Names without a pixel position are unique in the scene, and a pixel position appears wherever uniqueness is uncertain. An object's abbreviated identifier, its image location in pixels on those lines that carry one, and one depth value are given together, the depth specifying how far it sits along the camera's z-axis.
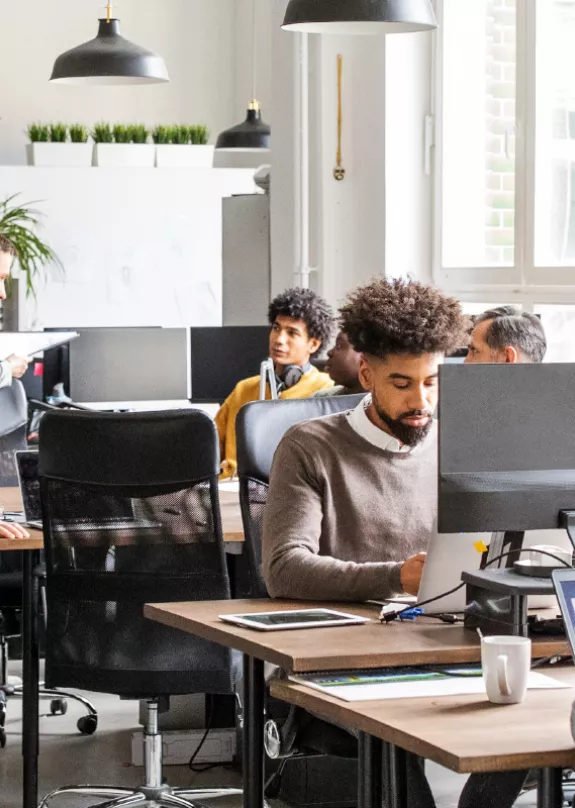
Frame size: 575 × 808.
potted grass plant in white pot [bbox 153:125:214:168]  10.02
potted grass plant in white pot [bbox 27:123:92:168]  10.05
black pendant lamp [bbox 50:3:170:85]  6.10
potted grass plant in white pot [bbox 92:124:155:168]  9.91
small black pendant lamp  9.10
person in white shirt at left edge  5.24
